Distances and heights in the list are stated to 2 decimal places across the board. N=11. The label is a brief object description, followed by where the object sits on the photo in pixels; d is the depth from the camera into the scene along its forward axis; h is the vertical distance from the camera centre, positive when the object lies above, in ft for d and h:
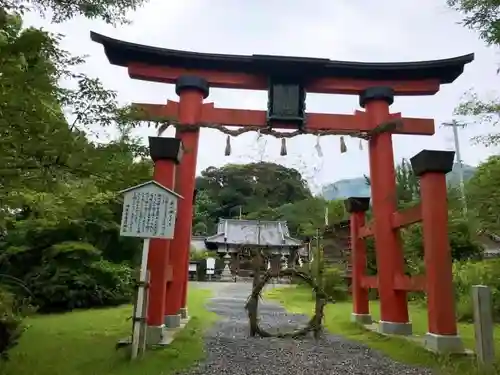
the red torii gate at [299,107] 25.17 +10.57
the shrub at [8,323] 13.28 -1.58
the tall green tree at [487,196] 17.19 +3.82
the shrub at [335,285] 51.88 +0.18
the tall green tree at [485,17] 15.82 +10.12
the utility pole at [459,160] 85.92 +25.55
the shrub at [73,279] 34.88 -0.21
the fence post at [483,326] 14.23 -1.11
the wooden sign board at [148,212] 17.94 +2.72
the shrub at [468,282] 25.27 +0.63
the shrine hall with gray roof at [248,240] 100.53 +9.91
